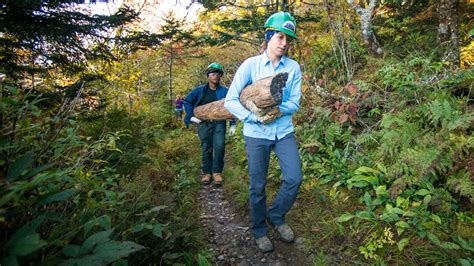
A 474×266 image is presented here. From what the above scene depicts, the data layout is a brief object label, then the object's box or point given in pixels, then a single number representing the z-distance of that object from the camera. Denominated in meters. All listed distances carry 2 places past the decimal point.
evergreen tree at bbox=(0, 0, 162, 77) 4.43
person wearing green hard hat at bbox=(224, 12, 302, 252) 3.22
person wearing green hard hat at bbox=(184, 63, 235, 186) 5.78
